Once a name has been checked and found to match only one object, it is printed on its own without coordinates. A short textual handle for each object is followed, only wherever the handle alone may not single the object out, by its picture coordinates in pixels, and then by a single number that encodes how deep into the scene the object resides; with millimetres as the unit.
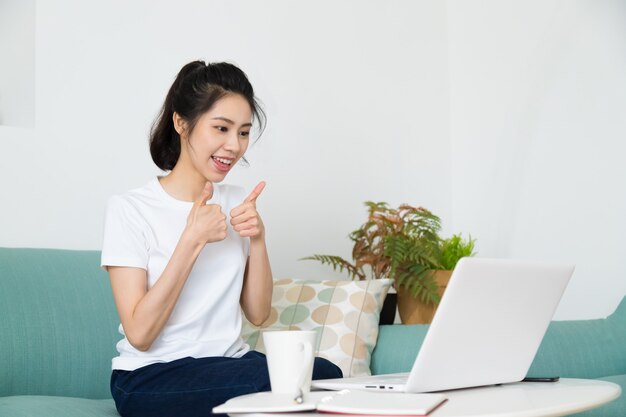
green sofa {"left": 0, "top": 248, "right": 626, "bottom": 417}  1861
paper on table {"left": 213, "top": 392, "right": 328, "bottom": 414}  929
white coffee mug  1063
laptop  1055
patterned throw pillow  2166
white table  935
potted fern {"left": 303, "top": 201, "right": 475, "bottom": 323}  2514
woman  1502
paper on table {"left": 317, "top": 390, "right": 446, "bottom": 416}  904
